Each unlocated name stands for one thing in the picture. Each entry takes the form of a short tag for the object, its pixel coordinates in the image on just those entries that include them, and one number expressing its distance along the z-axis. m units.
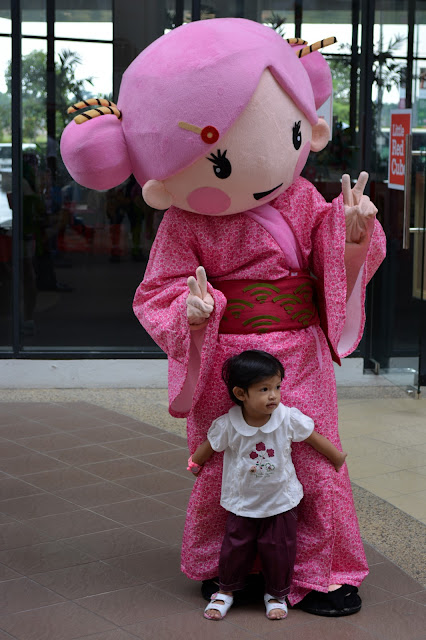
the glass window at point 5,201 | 8.27
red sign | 7.41
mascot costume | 3.66
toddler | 3.74
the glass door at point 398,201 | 7.52
